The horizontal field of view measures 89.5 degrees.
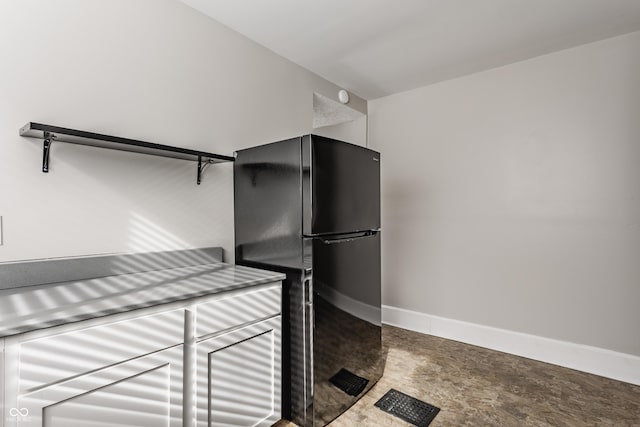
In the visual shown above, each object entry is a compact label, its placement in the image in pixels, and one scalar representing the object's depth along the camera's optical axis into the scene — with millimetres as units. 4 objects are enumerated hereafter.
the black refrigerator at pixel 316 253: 1708
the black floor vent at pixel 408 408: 1805
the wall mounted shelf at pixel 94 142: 1277
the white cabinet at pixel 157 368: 954
